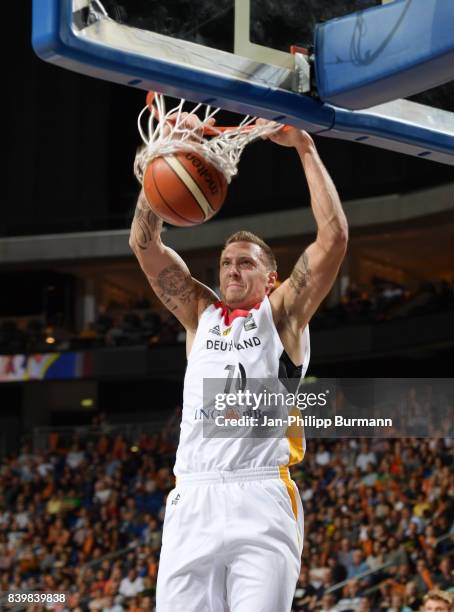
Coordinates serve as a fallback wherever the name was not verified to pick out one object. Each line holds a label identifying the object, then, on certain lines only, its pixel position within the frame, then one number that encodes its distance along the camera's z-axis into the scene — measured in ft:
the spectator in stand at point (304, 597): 35.81
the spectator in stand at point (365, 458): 45.27
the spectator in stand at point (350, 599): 35.32
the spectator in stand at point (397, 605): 33.05
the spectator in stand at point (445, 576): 34.17
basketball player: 11.71
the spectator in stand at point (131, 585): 41.50
